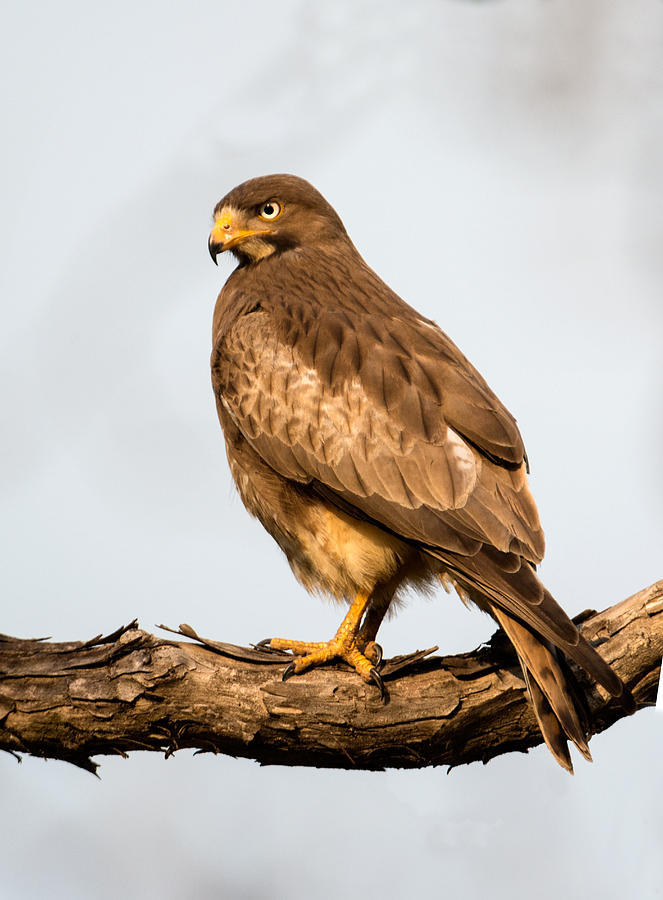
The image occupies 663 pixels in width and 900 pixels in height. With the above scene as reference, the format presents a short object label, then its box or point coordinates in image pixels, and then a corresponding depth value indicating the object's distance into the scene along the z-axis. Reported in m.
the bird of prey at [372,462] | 9.37
